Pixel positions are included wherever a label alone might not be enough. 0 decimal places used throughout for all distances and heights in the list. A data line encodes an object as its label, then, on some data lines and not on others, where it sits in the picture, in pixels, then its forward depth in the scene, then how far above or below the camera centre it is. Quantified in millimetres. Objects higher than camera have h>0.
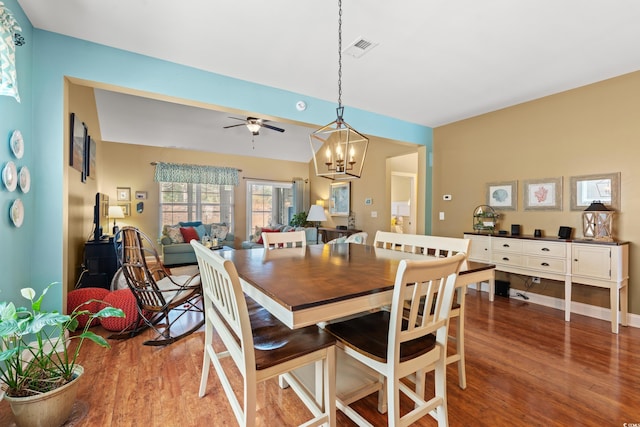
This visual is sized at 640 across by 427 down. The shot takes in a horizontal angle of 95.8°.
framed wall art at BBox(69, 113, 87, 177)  3167 +854
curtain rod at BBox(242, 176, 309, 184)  7631 +971
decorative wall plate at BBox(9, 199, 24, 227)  1882 +8
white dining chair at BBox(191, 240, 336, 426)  1132 -591
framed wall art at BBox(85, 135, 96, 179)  4191 +871
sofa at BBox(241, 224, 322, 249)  6293 -448
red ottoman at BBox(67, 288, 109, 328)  2682 -819
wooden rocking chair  2385 -676
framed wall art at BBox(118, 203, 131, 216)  6219 +133
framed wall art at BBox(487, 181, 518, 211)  3766 +280
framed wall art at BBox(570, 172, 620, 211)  2984 +279
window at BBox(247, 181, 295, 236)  7742 +313
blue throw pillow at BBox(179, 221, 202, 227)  6520 -217
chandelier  1871 +429
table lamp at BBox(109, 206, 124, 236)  5637 +41
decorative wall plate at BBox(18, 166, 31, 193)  1965 +242
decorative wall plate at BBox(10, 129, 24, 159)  1873 +464
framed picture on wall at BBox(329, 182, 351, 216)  6953 +405
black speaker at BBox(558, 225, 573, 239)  3209 -180
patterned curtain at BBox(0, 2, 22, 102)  1383 +778
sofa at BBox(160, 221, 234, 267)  5852 -524
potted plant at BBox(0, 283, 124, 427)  1309 -875
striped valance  6559 +967
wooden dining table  1107 -313
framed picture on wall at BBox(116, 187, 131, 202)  6192 +435
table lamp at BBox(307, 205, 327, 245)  6945 +23
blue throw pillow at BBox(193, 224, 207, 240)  6423 -349
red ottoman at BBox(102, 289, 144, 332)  2662 -911
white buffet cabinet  2726 -484
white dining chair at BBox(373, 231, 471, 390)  1801 -228
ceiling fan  4957 +1560
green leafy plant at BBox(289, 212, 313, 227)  7750 -140
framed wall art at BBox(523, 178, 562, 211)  3396 +267
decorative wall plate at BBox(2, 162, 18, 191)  1786 +238
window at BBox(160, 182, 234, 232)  6738 +285
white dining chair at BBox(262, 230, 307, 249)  2543 -213
